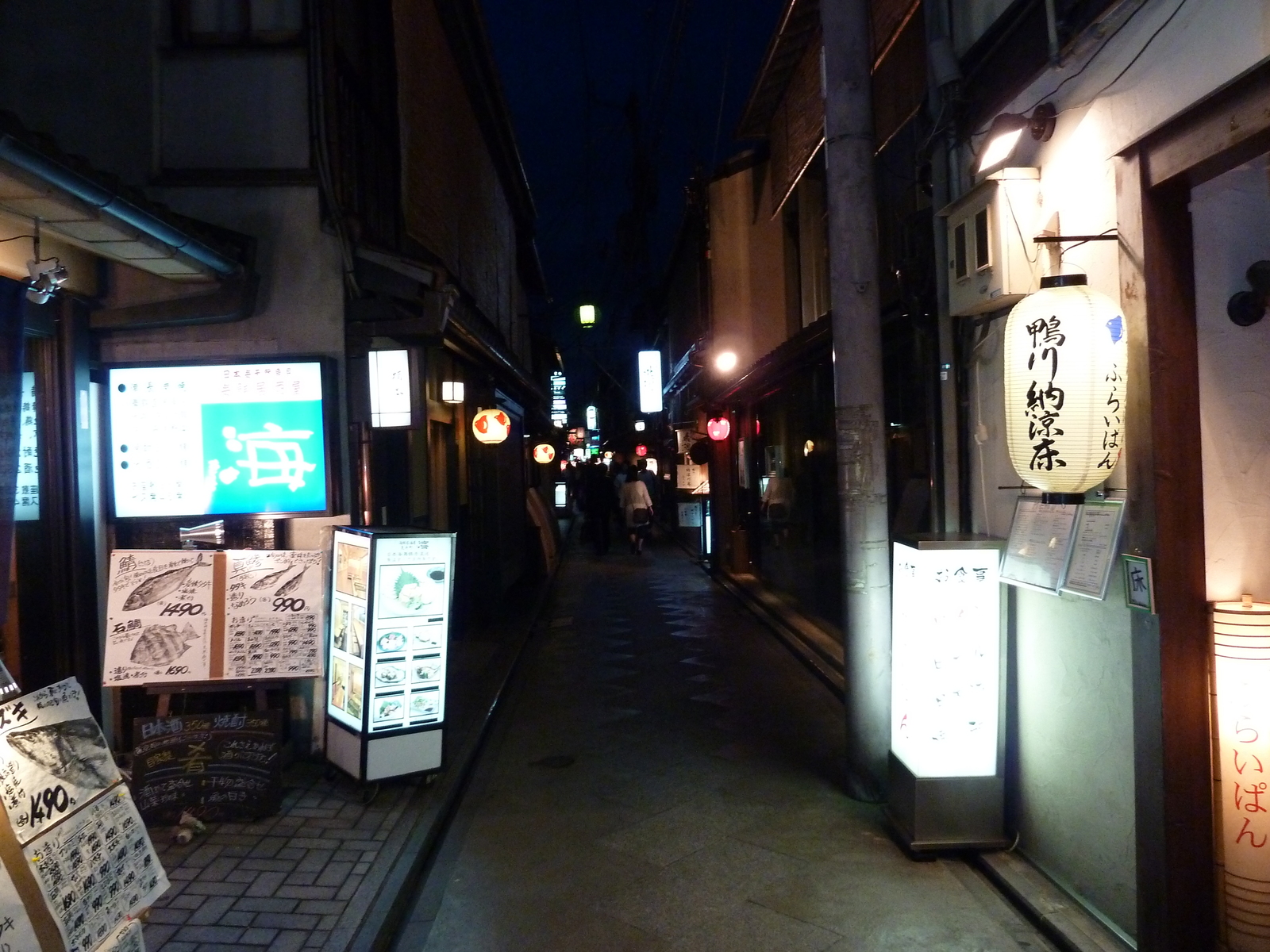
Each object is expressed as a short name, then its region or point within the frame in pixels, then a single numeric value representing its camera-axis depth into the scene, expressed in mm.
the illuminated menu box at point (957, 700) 5566
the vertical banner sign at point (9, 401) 4570
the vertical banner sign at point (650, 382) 33250
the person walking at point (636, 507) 24750
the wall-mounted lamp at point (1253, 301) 4016
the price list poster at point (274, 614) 6590
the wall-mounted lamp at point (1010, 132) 4973
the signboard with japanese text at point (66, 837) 2842
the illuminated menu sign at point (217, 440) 6844
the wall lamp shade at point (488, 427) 13422
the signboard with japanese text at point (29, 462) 6266
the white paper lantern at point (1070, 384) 4266
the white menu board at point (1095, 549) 4301
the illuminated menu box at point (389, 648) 6406
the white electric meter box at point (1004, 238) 5043
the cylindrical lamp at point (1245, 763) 3957
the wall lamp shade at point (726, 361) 19031
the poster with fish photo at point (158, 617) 6395
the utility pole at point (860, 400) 6570
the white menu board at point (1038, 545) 4707
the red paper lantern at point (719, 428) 20094
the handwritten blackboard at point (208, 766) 5961
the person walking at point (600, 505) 25172
